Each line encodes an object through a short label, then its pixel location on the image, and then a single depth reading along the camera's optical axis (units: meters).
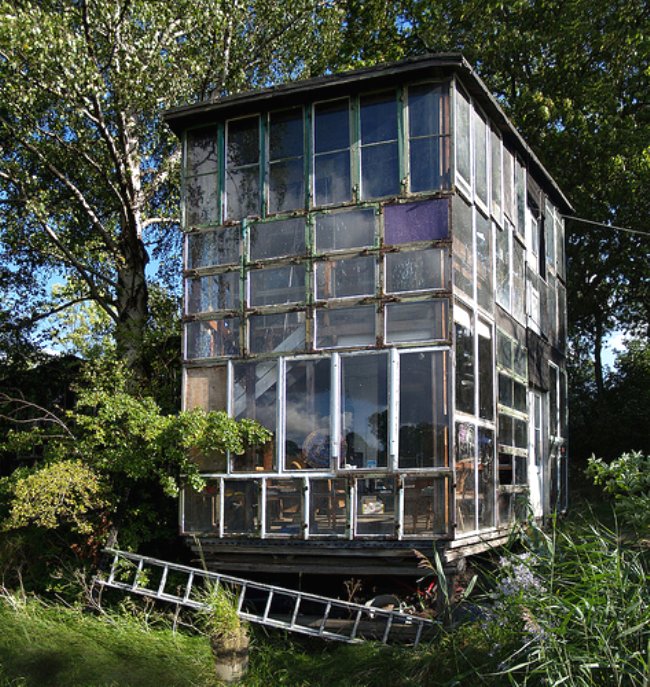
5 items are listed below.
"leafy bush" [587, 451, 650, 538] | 7.57
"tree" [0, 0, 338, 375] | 14.20
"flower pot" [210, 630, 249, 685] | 8.94
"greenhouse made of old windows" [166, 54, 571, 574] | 10.90
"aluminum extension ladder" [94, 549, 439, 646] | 10.27
